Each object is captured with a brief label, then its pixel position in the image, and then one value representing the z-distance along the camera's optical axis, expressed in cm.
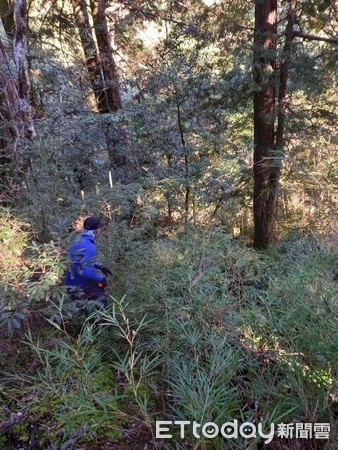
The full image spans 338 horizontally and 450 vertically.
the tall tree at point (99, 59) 720
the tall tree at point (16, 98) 427
